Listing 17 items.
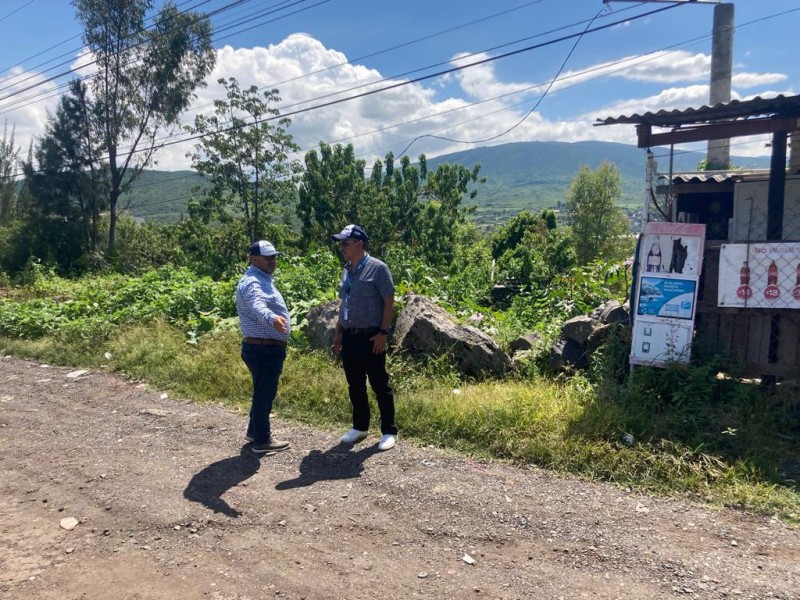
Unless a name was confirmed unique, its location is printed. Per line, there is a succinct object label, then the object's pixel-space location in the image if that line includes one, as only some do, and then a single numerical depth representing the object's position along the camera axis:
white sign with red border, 4.72
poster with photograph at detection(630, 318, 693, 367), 5.00
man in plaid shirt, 4.56
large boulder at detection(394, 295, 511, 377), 6.13
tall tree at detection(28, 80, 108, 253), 25.27
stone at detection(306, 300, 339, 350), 6.97
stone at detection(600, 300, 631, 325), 5.80
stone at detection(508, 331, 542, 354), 6.45
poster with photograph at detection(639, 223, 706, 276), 4.99
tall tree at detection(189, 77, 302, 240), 22.48
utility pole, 12.72
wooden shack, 4.79
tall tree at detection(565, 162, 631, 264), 45.72
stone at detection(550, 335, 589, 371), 5.89
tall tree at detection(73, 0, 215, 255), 24.66
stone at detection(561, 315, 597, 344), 5.92
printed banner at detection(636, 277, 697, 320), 5.00
